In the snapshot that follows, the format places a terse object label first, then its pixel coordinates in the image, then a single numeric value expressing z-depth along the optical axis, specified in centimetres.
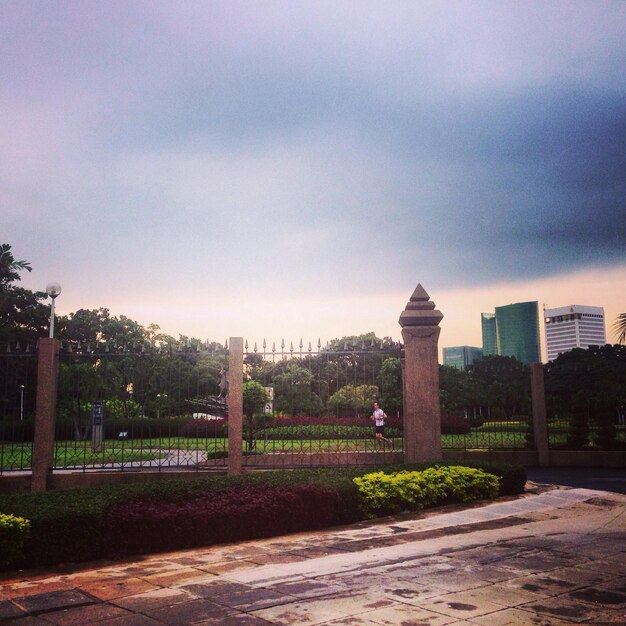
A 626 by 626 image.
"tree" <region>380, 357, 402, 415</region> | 1461
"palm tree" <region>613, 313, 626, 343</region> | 1773
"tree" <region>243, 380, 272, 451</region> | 1320
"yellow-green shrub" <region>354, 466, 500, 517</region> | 843
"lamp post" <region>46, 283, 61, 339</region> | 1661
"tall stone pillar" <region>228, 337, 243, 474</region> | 1065
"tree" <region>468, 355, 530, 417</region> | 1494
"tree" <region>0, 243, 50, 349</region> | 3841
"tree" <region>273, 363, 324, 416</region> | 1212
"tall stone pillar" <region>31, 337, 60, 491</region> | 1027
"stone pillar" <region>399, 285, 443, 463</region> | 1078
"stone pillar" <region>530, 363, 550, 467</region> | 1512
